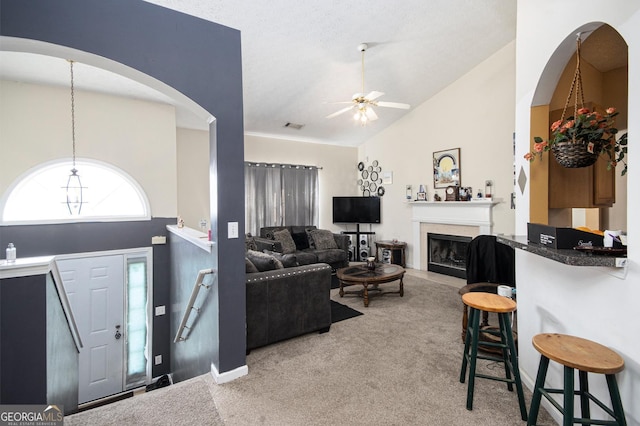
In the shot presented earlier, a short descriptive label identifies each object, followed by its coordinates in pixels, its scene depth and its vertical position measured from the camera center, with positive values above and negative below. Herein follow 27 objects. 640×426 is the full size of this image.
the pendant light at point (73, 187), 3.71 +0.33
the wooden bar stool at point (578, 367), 1.28 -0.68
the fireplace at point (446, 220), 4.96 -0.19
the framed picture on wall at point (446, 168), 5.43 +0.80
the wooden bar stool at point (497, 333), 1.87 -0.85
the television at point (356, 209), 6.82 +0.02
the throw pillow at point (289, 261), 3.75 -0.64
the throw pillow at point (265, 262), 3.15 -0.55
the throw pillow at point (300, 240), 6.26 -0.62
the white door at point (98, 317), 3.92 -1.44
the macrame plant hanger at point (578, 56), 1.83 +0.97
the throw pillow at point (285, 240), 5.79 -0.58
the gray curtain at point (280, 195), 6.17 +0.35
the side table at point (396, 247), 6.16 -0.77
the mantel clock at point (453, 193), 5.37 +0.30
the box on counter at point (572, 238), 1.62 -0.16
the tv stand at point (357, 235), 6.90 -0.57
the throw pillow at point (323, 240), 6.03 -0.60
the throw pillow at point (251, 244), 5.27 -0.58
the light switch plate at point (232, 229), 2.35 -0.14
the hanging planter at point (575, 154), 1.66 +0.31
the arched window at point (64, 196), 3.62 +0.23
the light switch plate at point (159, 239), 4.39 -0.41
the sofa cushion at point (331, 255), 5.65 -0.87
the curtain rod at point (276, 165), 6.15 +1.02
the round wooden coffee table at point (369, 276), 4.00 -0.93
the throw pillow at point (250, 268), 2.98 -0.58
